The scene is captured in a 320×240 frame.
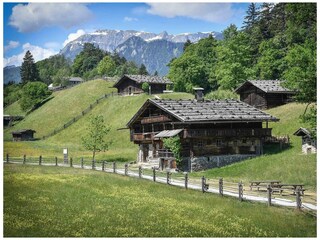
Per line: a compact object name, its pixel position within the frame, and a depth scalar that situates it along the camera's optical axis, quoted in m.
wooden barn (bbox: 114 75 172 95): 92.75
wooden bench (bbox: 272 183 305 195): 27.51
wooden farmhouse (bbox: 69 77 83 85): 149.62
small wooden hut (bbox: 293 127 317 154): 40.47
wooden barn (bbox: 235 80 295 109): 64.43
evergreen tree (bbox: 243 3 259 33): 105.31
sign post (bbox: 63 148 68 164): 48.81
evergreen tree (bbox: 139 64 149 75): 150.85
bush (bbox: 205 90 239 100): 72.37
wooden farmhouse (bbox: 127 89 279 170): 43.19
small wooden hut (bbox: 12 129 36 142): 83.17
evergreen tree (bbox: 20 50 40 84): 134.38
